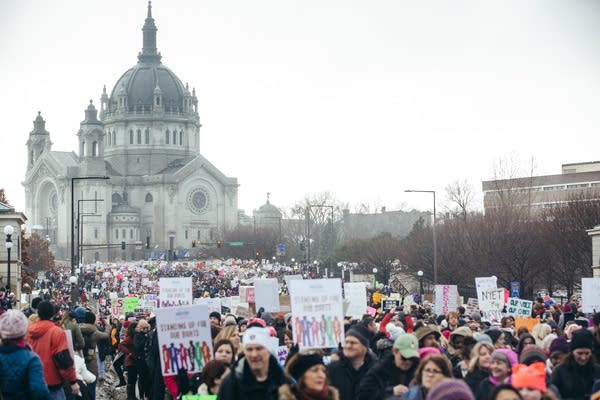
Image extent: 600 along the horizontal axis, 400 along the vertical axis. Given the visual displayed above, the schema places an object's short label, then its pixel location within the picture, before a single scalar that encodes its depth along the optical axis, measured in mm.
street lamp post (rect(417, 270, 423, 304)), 60125
